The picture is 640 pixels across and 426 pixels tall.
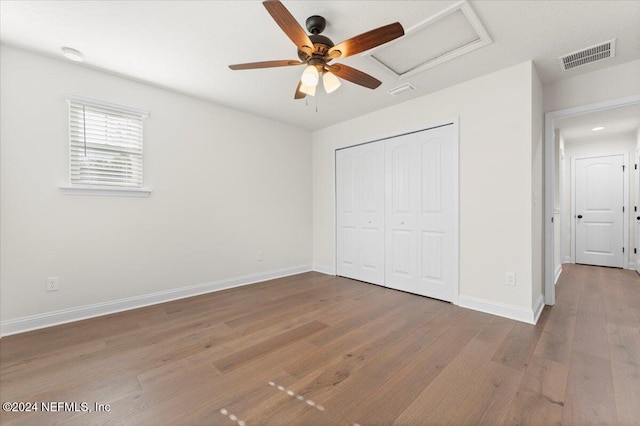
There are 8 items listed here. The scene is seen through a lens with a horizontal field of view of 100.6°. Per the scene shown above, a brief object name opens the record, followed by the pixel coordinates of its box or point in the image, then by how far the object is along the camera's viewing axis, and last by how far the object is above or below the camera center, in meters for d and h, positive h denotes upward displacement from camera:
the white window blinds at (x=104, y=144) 2.69 +0.73
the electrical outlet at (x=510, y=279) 2.70 -0.69
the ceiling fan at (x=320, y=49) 1.63 +1.15
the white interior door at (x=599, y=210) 5.12 +0.02
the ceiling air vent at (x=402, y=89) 3.12 +1.48
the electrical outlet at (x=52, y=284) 2.56 -0.69
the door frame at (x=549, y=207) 3.08 +0.05
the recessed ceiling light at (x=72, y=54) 2.42 +1.47
